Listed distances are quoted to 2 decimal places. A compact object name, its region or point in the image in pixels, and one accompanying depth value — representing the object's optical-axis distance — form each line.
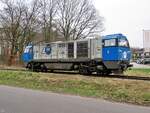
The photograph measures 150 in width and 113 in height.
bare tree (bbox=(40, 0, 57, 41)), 67.25
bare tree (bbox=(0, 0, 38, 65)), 59.34
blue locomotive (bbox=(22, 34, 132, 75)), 26.98
